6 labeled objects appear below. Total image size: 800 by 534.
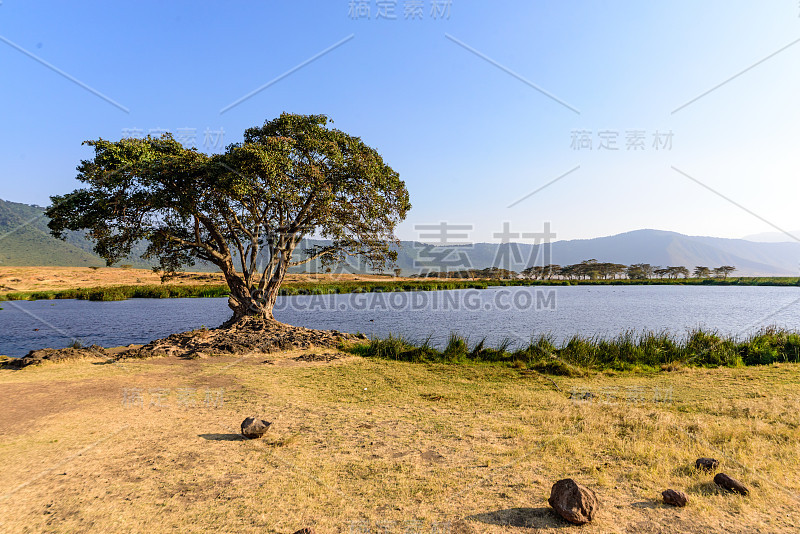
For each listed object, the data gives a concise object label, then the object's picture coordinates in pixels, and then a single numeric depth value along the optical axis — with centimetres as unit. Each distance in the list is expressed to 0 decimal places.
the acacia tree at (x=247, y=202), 1583
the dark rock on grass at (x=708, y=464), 546
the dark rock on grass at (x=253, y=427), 668
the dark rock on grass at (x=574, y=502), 414
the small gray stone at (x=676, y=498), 452
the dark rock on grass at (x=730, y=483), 486
